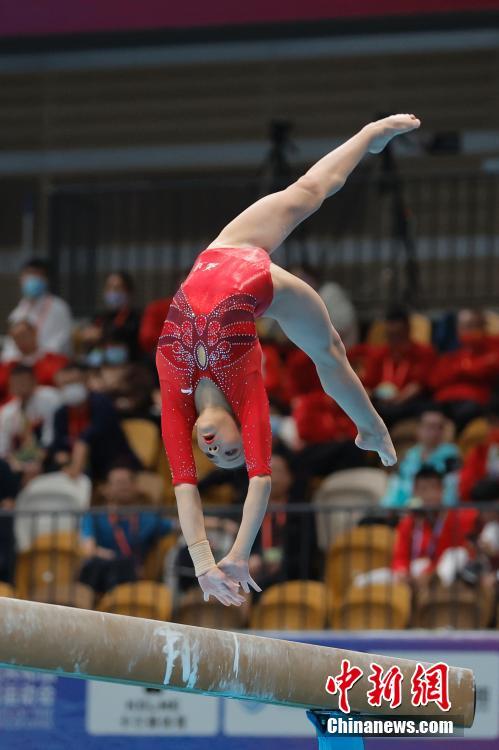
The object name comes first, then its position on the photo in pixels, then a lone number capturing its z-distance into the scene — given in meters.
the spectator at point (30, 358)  20.53
